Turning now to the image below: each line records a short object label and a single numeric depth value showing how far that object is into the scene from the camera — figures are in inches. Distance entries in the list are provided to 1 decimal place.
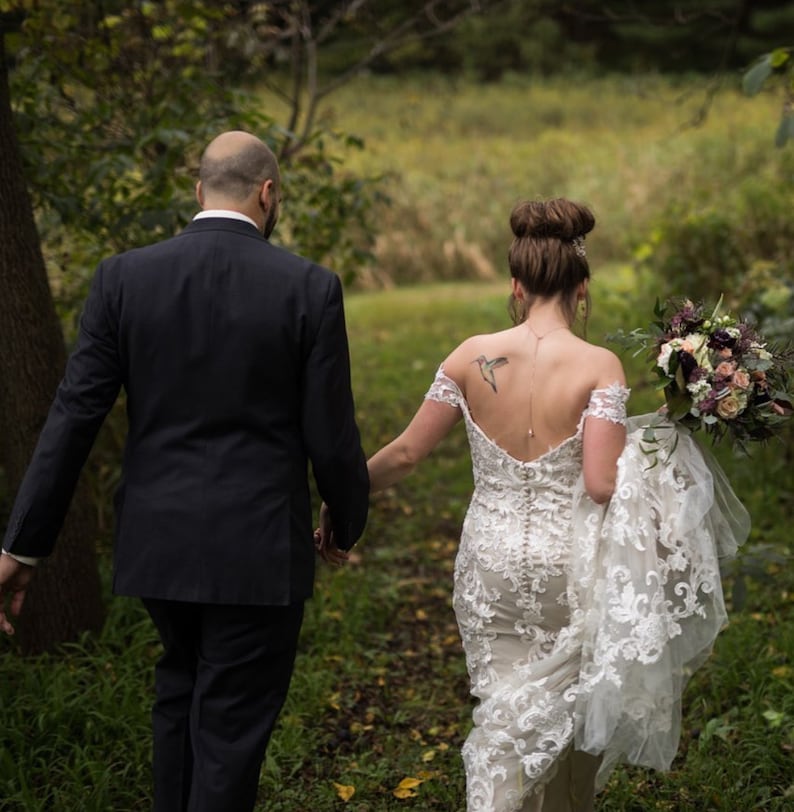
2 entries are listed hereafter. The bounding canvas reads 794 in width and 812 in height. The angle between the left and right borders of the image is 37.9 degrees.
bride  117.9
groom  111.7
